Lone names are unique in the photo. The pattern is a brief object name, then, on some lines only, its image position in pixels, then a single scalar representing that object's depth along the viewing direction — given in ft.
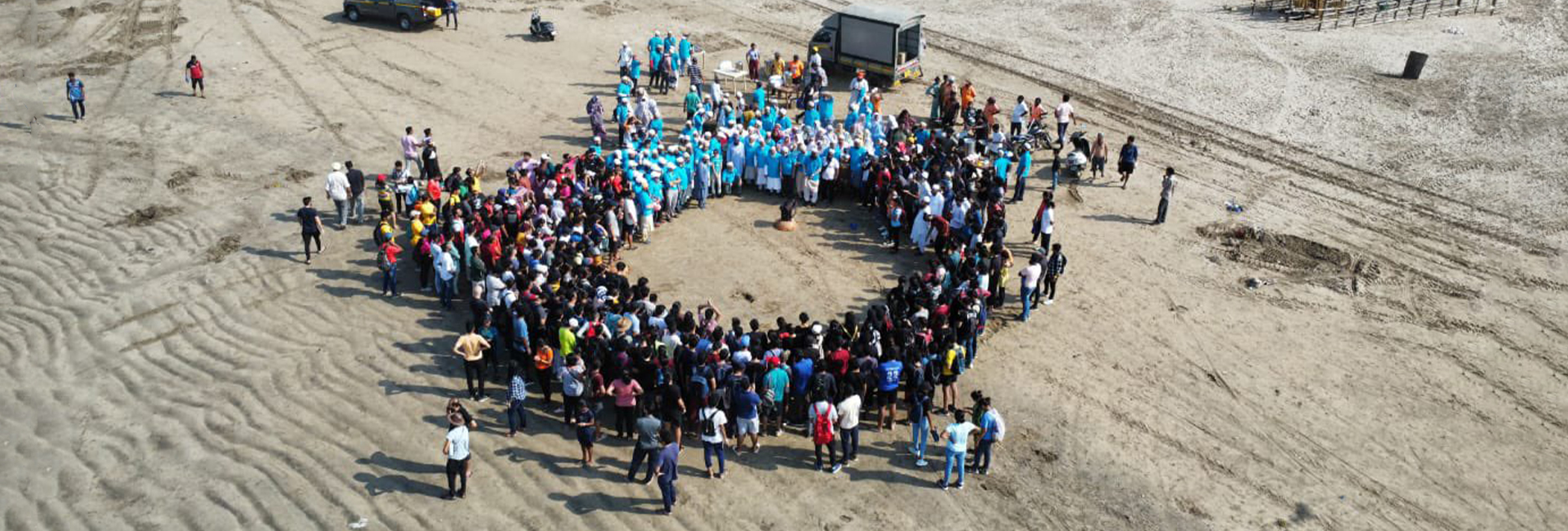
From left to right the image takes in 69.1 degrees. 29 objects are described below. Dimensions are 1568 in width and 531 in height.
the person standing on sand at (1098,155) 80.48
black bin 100.68
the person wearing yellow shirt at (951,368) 51.88
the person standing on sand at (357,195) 70.85
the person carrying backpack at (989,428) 47.29
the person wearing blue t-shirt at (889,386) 50.16
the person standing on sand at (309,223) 64.90
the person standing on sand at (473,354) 51.42
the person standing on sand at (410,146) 77.00
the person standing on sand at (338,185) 69.72
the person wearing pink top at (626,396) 49.47
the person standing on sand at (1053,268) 62.18
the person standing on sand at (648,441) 45.75
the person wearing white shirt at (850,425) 47.93
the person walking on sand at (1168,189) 72.54
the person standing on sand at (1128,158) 78.43
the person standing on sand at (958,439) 46.68
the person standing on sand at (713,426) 47.16
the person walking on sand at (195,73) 92.38
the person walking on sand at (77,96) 87.51
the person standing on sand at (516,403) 49.39
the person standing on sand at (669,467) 44.42
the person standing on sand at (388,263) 61.36
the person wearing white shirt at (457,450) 44.52
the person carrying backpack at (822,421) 47.57
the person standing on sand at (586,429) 47.39
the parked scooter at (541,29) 110.63
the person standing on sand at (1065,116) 86.38
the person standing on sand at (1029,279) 60.80
